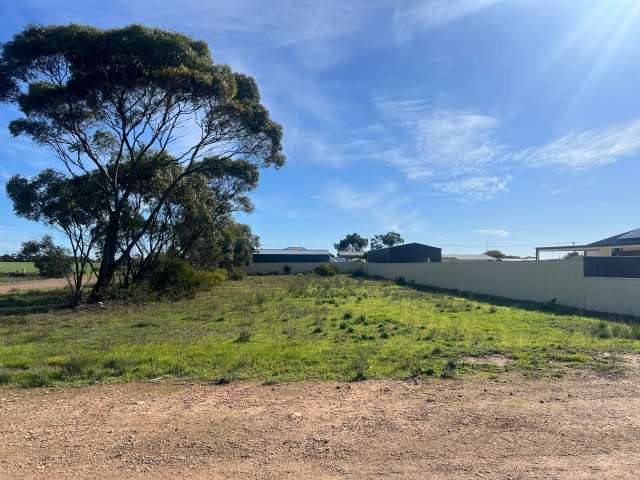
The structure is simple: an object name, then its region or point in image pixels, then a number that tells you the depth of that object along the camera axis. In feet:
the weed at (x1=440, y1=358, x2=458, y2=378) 22.40
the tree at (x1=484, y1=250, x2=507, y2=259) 245.00
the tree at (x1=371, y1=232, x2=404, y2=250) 378.94
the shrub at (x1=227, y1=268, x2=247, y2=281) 152.15
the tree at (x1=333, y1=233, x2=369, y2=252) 394.11
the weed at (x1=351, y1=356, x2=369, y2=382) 22.06
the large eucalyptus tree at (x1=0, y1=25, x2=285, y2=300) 60.18
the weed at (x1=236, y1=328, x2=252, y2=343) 33.12
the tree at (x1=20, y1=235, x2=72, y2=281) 63.67
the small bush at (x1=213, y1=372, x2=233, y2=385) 21.61
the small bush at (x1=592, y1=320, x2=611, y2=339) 35.10
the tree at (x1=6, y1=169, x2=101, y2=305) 63.72
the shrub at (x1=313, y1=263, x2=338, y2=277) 174.81
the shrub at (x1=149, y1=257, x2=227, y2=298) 79.66
